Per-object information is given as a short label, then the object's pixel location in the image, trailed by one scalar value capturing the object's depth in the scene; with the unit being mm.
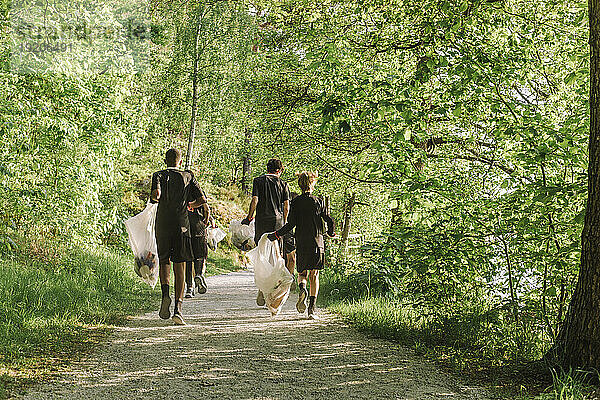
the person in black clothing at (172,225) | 8422
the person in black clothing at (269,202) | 9711
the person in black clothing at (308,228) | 9258
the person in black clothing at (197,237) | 10500
